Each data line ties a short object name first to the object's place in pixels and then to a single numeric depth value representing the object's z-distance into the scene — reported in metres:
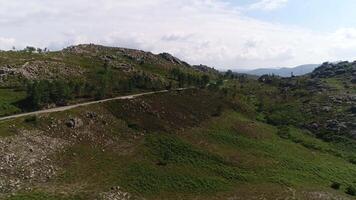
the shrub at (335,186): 90.06
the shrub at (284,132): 125.62
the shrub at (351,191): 88.12
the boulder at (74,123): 87.88
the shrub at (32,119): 84.00
